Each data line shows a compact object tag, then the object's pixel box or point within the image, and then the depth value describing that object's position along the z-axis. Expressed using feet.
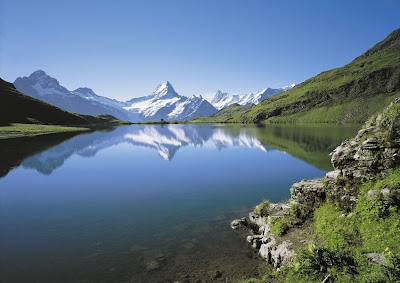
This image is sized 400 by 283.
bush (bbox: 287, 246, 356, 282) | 38.32
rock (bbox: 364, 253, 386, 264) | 37.82
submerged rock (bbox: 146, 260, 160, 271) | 54.65
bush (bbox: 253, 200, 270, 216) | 77.46
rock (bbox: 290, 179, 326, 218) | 65.26
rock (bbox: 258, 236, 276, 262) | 57.39
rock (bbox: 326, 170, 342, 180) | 62.71
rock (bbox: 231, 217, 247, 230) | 75.24
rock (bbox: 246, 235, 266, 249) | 63.62
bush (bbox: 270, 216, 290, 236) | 63.10
